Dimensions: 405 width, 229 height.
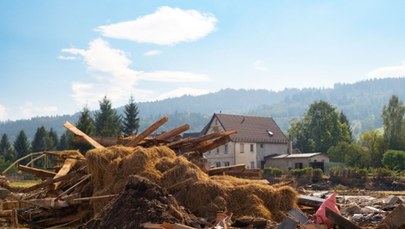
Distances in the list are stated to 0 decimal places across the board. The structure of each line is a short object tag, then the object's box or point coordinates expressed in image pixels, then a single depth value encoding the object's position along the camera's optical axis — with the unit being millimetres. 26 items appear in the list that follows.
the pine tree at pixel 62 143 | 90375
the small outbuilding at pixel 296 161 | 61094
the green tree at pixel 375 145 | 59231
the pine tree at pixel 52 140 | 90331
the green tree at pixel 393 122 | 66688
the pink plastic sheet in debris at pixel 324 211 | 10691
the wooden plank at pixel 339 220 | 10258
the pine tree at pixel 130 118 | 69250
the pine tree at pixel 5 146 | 88050
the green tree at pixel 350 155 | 60156
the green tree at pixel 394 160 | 50934
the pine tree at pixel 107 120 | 61531
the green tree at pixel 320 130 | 84188
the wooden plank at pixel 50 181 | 14914
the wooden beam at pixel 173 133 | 16750
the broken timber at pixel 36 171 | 16359
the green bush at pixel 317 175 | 44969
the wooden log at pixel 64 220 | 14059
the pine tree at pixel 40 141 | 89000
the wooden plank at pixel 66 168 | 15164
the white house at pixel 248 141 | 61719
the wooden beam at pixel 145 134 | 16188
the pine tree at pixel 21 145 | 83375
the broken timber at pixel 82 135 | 16409
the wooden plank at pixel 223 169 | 16355
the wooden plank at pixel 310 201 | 14203
